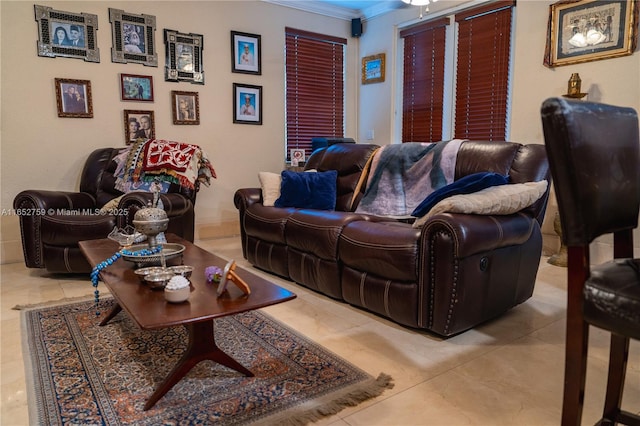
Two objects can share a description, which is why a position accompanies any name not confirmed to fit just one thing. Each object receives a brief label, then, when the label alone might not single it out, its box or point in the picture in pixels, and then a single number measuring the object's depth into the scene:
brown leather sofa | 1.99
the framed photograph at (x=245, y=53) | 4.59
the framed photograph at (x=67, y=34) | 3.60
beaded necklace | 1.83
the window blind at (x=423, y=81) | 4.62
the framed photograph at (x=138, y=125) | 4.05
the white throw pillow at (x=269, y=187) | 3.38
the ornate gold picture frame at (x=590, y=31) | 3.14
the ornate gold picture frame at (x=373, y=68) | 5.20
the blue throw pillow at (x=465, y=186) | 2.27
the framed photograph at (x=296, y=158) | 4.96
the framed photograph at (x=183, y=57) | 4.21
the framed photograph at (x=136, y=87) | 4.00
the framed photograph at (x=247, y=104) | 4.66
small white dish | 1.45
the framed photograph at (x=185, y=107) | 4.29
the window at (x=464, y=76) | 4.06
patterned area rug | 1.50
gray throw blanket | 2.80
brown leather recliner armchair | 2.99
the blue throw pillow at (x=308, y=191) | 3.28
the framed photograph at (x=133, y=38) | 3.91
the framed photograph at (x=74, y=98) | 3.71
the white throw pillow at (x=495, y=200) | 2.04
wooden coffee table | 1.36
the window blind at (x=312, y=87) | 5.12
